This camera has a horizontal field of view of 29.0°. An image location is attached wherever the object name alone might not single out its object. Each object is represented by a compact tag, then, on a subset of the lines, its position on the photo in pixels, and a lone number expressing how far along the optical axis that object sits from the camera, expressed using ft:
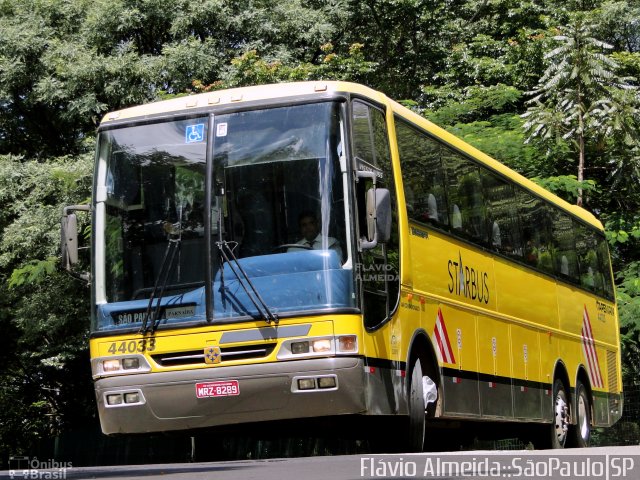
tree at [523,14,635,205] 70.13
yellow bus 35.55
